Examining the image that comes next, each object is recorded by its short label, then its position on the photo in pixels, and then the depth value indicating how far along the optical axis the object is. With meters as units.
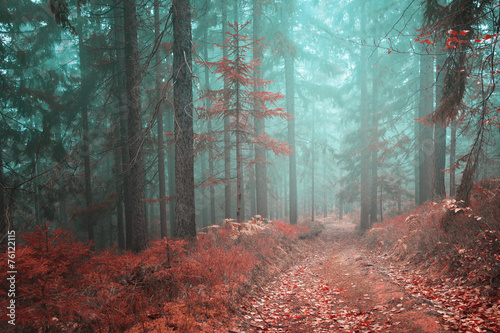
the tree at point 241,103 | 8.84
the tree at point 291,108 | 15.21
